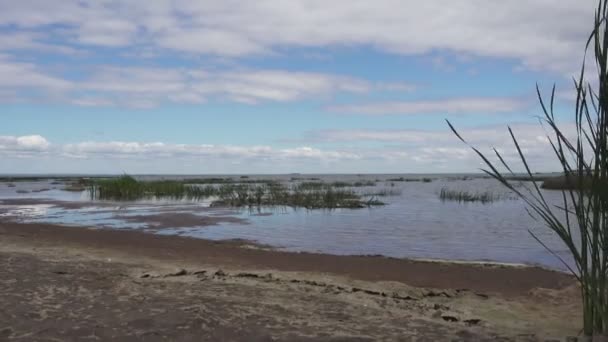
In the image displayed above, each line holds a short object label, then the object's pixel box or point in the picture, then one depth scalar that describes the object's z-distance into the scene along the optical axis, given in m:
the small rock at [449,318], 6.94
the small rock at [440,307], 7.69
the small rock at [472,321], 6.79
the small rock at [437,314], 7.12
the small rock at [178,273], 9.46
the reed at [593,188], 5.16
